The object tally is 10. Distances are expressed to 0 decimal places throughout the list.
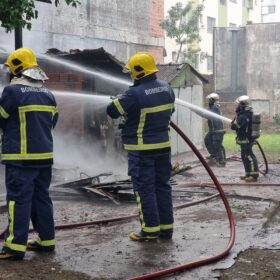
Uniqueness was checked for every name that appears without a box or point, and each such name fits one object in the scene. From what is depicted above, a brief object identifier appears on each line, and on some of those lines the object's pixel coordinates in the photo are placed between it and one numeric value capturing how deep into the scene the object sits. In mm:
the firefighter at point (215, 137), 11938
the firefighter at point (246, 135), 9781
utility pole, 7191
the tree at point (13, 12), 5590
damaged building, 10375
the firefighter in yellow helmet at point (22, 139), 4582
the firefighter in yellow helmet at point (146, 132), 5262
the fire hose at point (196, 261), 4211
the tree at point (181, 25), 26083
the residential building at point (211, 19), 31188
